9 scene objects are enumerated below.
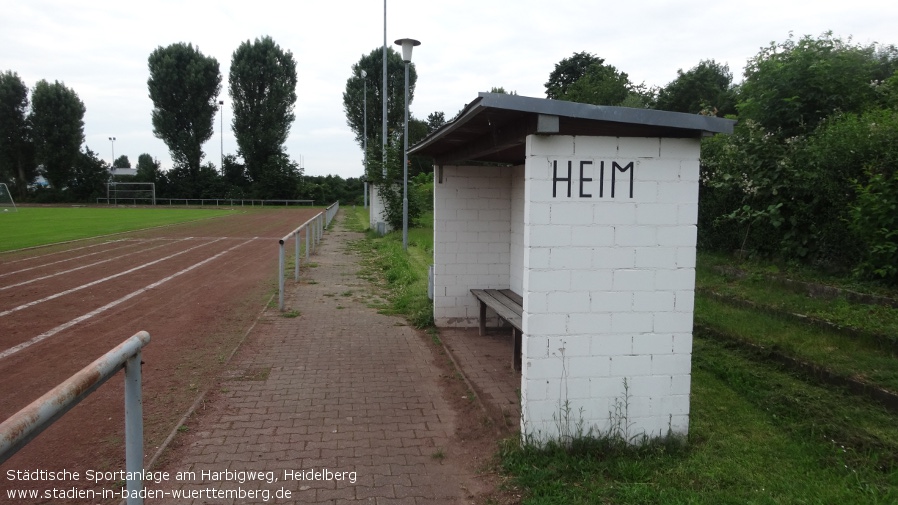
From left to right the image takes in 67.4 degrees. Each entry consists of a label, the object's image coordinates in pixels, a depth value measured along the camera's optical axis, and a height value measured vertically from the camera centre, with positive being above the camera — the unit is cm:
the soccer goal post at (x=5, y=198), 5335 -45
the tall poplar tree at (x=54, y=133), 6825 +619
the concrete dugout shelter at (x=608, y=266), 462 -45
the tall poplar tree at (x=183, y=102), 6894 +963
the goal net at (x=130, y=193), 6796 +13
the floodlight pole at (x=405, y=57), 1712 +374
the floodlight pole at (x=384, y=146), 2605 +206
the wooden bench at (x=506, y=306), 684 -119
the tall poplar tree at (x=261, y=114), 6931 +855
